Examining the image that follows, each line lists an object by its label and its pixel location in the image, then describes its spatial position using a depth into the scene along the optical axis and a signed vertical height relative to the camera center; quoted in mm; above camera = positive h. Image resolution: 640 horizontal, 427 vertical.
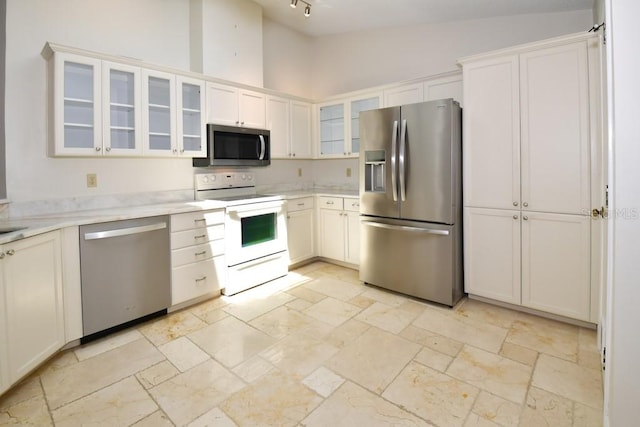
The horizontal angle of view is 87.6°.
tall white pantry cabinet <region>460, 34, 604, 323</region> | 2459 +249
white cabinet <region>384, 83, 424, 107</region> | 3662 +1265
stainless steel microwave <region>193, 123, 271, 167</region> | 3389 +664
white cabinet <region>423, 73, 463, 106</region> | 3416 +1236
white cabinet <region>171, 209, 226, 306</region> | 2904 -425
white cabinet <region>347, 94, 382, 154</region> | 4086 +1174
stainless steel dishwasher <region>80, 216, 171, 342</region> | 2393 -485
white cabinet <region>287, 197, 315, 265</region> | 3982 -275
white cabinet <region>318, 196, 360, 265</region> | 3959 -264
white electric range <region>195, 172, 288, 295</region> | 3316 -229
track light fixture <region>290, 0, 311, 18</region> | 3554 +2134
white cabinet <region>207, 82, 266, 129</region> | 3426 +1115
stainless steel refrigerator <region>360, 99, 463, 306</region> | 2891 +85
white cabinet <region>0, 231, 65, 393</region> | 1802 -562
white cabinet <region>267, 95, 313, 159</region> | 4109 +1036
